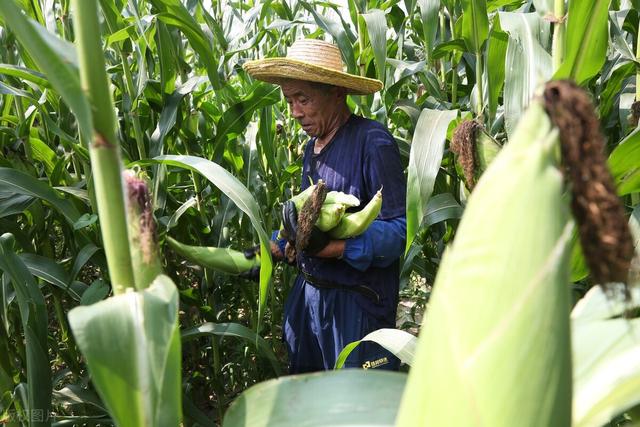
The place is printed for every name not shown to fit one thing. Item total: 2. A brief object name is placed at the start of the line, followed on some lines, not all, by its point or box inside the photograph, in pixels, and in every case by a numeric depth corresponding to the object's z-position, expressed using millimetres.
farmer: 1644
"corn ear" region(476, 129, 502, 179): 888
